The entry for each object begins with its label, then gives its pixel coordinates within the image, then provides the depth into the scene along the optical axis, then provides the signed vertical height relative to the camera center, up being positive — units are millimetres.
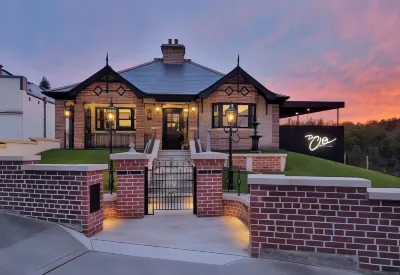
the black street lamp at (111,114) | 10072 +890
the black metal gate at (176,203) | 6866 -1890
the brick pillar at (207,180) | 6645 -1060
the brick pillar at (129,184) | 6504 -1139
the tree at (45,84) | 56838 +11627
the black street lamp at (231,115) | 10445 +874
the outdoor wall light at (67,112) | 17312 +1627
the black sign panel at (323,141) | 19797 -267
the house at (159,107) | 17250 +2027
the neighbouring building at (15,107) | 19812 +2234
